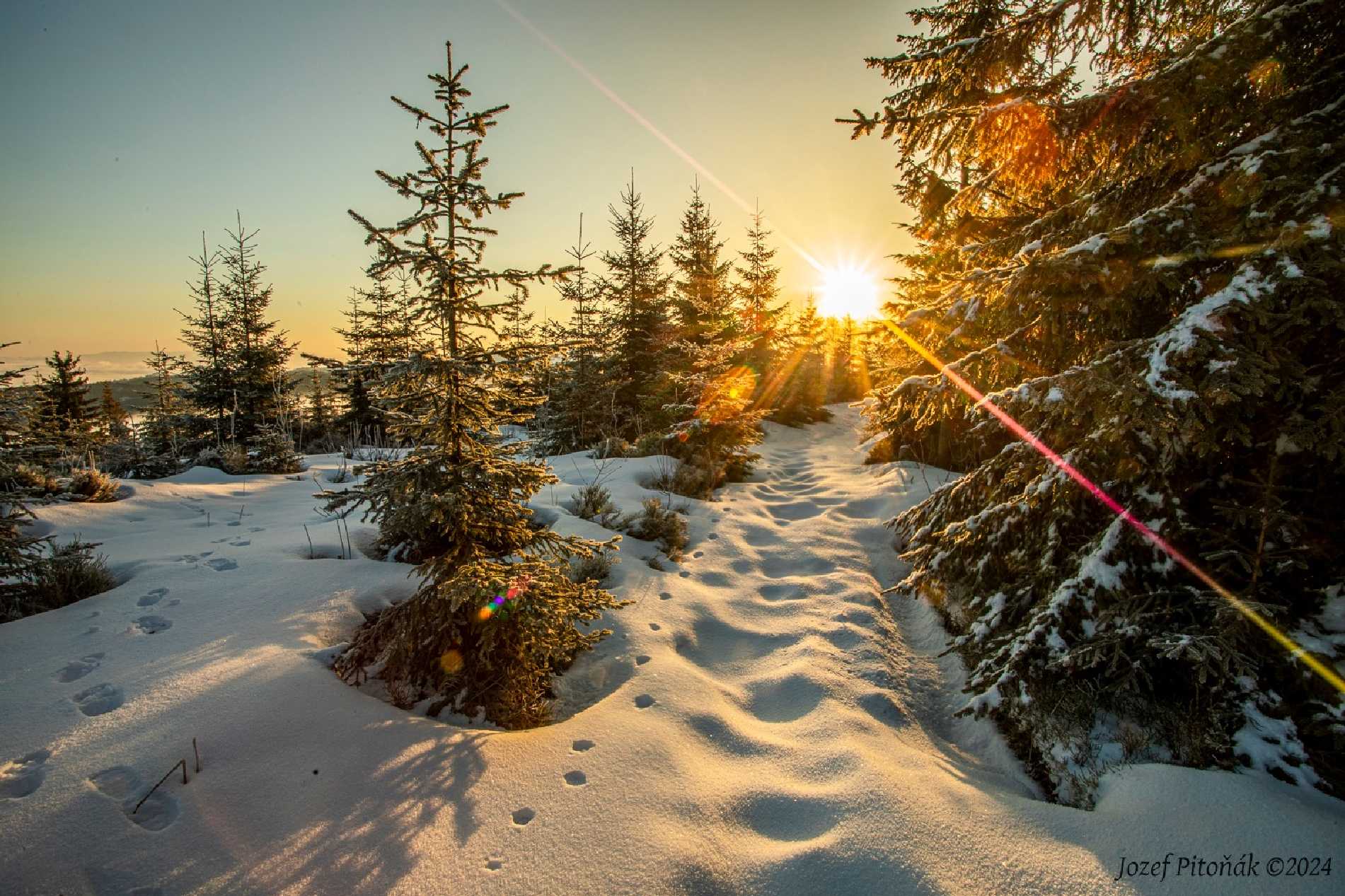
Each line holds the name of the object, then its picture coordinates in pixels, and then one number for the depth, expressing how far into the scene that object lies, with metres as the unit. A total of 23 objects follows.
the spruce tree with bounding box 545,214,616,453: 12.81
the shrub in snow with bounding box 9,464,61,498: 4.41
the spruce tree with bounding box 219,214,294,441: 14.95
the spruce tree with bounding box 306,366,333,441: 18.02
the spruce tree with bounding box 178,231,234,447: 14.80
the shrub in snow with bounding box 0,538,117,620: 3.21
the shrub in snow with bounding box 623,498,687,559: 5.61
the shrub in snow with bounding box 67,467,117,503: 5.66
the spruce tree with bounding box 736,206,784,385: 18.47
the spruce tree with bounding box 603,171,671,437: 12.94
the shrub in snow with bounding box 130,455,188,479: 9.18
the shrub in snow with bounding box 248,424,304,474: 9.37
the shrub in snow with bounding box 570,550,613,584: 4.49
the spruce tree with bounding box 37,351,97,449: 18.22
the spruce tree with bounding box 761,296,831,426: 17.25
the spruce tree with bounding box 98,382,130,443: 11.92
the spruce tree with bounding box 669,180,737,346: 12.84
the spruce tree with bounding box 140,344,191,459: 13.20
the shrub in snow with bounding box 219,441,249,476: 9.11
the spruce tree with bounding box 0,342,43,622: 3.17
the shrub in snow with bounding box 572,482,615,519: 5.71
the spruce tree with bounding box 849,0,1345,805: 2.06
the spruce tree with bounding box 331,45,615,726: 2.69
